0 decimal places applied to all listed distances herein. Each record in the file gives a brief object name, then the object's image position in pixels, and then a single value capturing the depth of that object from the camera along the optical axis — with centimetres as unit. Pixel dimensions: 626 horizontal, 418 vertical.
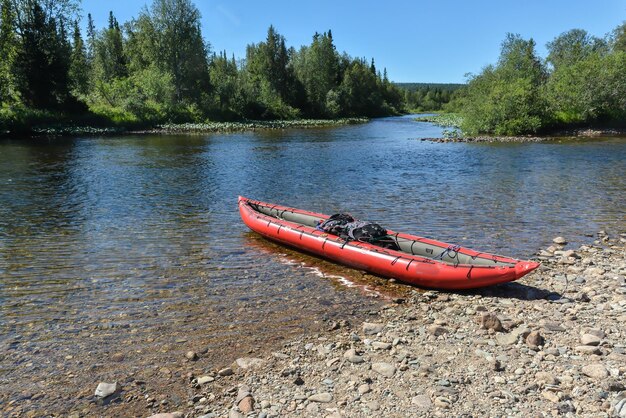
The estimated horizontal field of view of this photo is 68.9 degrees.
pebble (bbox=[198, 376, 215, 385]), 589
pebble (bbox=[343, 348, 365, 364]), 620
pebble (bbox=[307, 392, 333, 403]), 529
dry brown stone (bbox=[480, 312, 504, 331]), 689
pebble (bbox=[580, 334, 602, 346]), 621
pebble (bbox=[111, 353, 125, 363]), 649
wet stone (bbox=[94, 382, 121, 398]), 570
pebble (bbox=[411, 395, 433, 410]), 508
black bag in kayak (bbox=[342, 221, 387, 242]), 1062
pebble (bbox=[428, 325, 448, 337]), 689
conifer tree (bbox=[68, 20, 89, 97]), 5132
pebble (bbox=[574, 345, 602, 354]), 599
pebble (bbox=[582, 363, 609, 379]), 539
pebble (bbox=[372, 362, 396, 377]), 582
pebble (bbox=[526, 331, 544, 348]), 631
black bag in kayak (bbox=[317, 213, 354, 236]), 1117
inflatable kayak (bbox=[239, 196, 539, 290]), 856
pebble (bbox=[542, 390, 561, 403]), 504
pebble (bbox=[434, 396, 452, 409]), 505
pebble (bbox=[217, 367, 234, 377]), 606
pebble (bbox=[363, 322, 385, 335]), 715
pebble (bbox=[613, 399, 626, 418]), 464
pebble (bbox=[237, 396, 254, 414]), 515
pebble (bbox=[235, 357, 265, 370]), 626
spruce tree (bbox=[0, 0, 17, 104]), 4347
